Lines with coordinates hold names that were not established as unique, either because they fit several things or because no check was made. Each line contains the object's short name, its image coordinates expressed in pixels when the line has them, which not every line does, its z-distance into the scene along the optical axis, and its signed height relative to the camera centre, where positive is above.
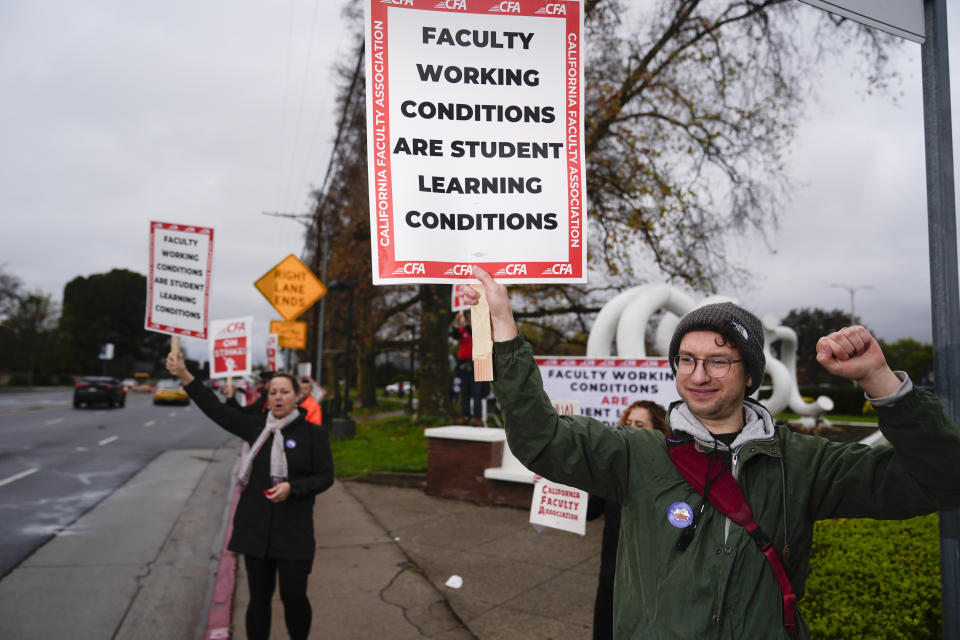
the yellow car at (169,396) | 44.44 -2.15
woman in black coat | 4.12 -0.78
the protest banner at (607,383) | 5.81 -0.18
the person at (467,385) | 12.12 -0.44
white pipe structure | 7.51 +0.48
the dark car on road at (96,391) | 33.94 -1.44
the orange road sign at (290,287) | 12.37 +1.33
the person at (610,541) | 3.63 -0.95
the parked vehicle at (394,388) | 61.44 -2.54
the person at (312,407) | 7.63 -0.50
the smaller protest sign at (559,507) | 4.32 -0.91
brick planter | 8.85 -1.38
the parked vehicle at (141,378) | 84.96 -2.10
